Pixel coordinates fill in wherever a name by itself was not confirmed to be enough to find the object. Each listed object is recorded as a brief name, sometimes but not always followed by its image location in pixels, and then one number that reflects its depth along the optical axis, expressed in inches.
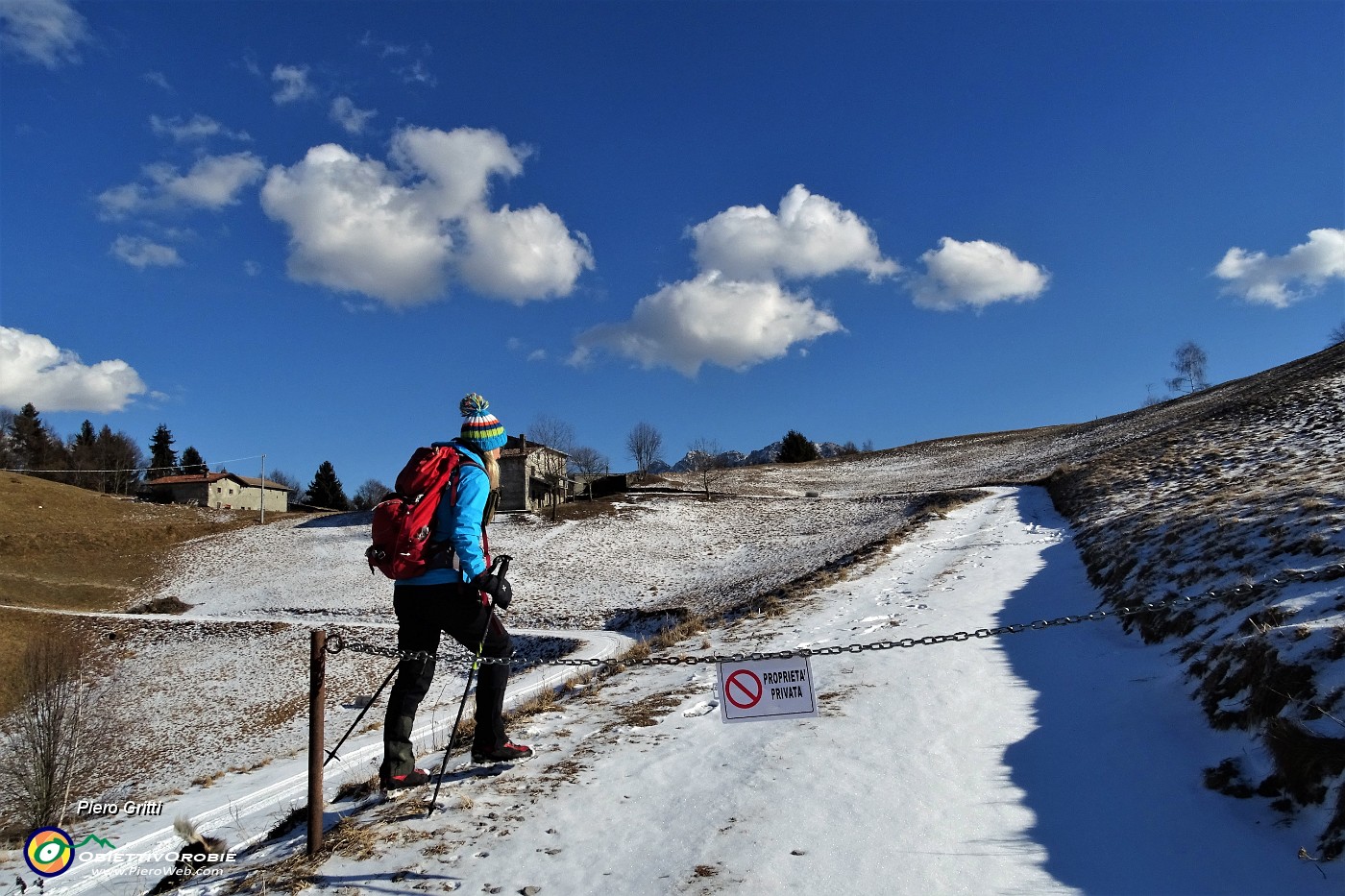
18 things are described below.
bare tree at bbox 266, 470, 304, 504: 3651.1
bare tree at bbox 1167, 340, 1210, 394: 4333.2
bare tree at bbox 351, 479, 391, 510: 4214.1
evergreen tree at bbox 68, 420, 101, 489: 3470.0
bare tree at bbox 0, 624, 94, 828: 505.7
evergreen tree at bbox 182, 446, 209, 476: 4049.2
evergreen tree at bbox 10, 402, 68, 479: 3558.1
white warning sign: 183.5
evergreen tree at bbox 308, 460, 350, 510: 3790.4
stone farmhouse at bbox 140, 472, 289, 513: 2970.0
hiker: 183.9
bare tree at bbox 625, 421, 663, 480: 2849.4
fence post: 166.9
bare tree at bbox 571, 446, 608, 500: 2797.7
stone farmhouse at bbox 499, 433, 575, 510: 2121.1
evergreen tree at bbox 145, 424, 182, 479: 4065.0
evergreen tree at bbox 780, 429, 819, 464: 3804.1
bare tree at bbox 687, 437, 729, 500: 2423.0
